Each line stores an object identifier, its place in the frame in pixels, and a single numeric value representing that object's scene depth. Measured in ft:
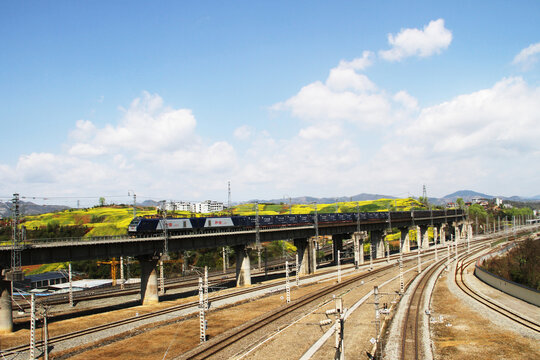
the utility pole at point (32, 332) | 99.53
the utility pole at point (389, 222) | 332.47
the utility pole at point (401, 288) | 172.34
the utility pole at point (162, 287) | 216.54
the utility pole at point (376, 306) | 94.01
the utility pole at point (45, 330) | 95.86
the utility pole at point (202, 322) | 107.96
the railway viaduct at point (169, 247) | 137.29
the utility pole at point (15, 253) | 131.55
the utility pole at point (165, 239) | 179.52
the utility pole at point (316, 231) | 261.75
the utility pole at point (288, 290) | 160.59
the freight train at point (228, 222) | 179.01
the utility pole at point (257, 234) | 217.01
